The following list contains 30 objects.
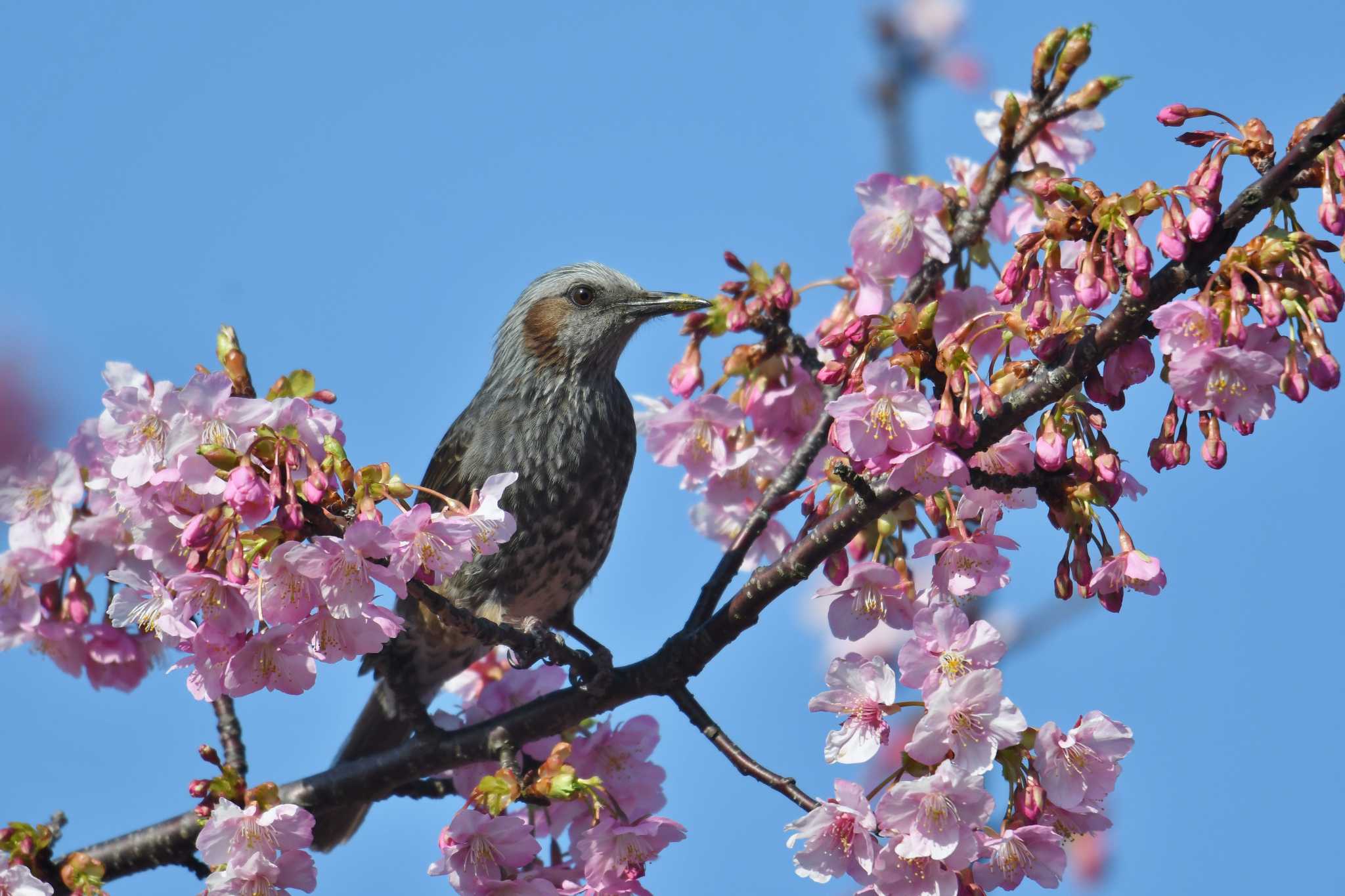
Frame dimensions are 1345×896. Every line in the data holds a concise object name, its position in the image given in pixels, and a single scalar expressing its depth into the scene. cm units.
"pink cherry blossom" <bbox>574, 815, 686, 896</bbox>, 623
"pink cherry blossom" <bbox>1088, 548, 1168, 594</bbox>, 537
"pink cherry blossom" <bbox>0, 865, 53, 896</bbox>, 629
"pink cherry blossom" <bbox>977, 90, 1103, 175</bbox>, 794
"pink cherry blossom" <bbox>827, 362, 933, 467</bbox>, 511
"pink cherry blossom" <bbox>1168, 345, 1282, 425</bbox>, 479
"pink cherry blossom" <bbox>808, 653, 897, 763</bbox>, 538
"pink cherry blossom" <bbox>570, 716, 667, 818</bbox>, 704
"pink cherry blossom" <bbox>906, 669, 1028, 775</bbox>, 497
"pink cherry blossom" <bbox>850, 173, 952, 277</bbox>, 734
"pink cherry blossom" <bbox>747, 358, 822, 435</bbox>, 781
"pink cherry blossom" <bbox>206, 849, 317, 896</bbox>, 577
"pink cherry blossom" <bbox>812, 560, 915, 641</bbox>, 626
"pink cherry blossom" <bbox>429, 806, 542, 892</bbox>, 586
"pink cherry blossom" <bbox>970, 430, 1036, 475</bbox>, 551
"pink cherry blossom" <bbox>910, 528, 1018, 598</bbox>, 584
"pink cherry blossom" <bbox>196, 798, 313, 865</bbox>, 581
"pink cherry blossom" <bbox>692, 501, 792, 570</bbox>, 830
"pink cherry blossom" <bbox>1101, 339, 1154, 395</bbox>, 523
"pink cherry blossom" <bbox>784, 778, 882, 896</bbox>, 528
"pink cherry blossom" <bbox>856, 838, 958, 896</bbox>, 523
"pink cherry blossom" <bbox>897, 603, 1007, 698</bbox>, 517
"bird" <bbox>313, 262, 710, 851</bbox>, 917
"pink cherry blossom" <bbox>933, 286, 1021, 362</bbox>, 753
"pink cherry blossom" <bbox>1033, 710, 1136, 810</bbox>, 521
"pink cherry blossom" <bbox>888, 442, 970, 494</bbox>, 519
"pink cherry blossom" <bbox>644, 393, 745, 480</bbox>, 782
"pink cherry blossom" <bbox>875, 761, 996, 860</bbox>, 500
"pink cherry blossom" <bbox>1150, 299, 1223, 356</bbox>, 486
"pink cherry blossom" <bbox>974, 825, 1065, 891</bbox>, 514
